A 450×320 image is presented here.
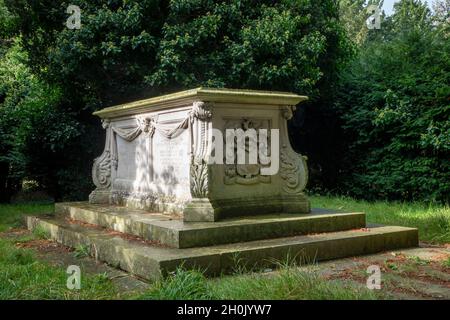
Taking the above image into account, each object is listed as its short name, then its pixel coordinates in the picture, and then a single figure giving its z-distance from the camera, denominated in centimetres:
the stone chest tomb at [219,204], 512
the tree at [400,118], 959
